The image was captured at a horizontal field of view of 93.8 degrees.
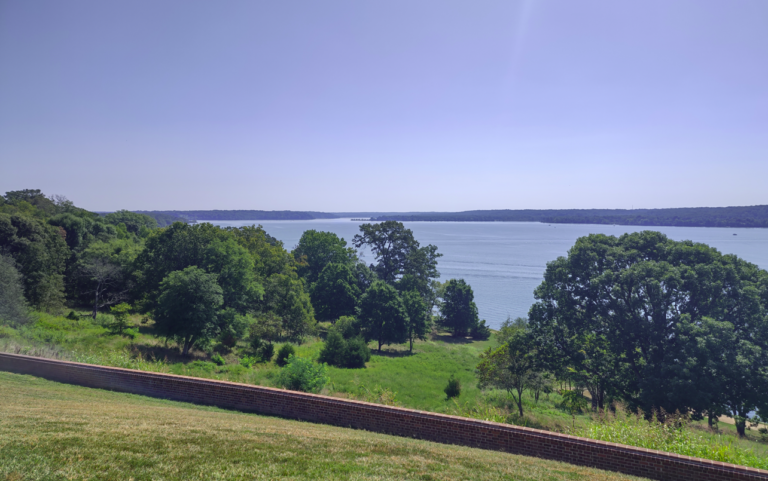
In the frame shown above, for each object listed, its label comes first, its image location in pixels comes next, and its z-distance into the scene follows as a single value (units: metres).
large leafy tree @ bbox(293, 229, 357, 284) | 51.75
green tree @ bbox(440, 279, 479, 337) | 46.97
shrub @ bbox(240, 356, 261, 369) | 22.25
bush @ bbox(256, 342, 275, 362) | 24.60
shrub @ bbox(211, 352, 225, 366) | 21.99
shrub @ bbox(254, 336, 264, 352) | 25.47
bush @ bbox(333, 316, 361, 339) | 34.12
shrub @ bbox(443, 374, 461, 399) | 21.16
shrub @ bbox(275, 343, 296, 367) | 23.98
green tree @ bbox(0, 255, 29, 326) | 19.69
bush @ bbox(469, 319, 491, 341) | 47.41
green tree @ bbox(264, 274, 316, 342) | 32.59
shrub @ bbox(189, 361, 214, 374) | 18.99
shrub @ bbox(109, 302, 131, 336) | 23.08
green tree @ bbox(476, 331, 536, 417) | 19.38
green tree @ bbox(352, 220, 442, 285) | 51.56
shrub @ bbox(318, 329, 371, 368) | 26.84
